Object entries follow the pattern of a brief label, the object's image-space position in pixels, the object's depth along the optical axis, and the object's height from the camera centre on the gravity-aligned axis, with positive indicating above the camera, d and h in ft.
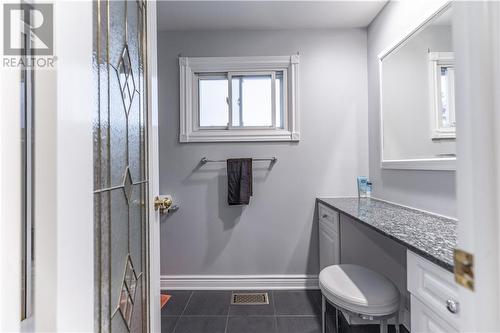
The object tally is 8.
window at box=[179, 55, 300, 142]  7.54 +2.21
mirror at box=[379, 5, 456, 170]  4.39 +1.45
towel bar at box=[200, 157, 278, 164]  7.50 +0.32
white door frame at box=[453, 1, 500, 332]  1.46 +0.07
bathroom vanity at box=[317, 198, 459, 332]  2.46 -0.94
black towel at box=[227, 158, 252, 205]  7.27 -0.32
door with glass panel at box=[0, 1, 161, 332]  1.26 -0.08
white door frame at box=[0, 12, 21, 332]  1.23 -0.15
